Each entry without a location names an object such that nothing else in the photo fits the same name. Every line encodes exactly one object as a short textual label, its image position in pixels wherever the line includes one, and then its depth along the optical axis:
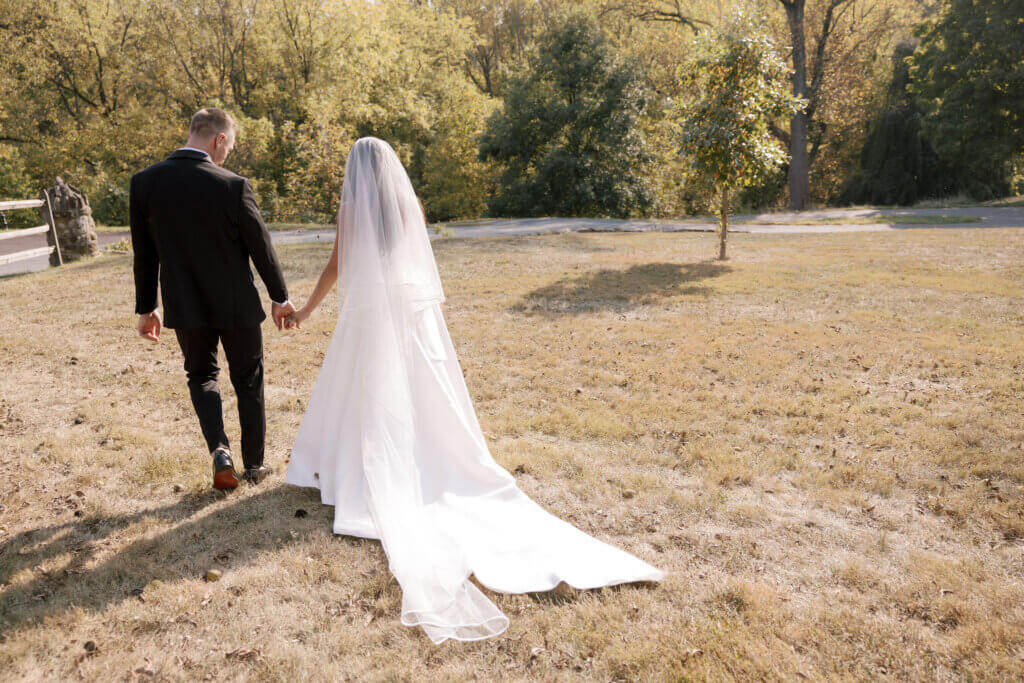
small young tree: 12.30
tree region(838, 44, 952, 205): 30.48
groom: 3.86
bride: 3.82
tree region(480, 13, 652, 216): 27.27
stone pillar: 14.32
